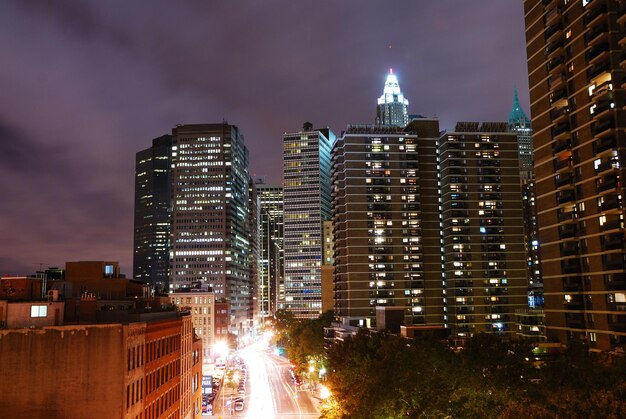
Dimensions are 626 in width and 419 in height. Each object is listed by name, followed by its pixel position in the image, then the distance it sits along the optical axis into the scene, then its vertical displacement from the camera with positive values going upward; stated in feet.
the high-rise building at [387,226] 548.72 +55.28
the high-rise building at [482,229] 548.31 +49.47
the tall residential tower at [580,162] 270.26 +59.44
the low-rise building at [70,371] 160.45 -23.32
